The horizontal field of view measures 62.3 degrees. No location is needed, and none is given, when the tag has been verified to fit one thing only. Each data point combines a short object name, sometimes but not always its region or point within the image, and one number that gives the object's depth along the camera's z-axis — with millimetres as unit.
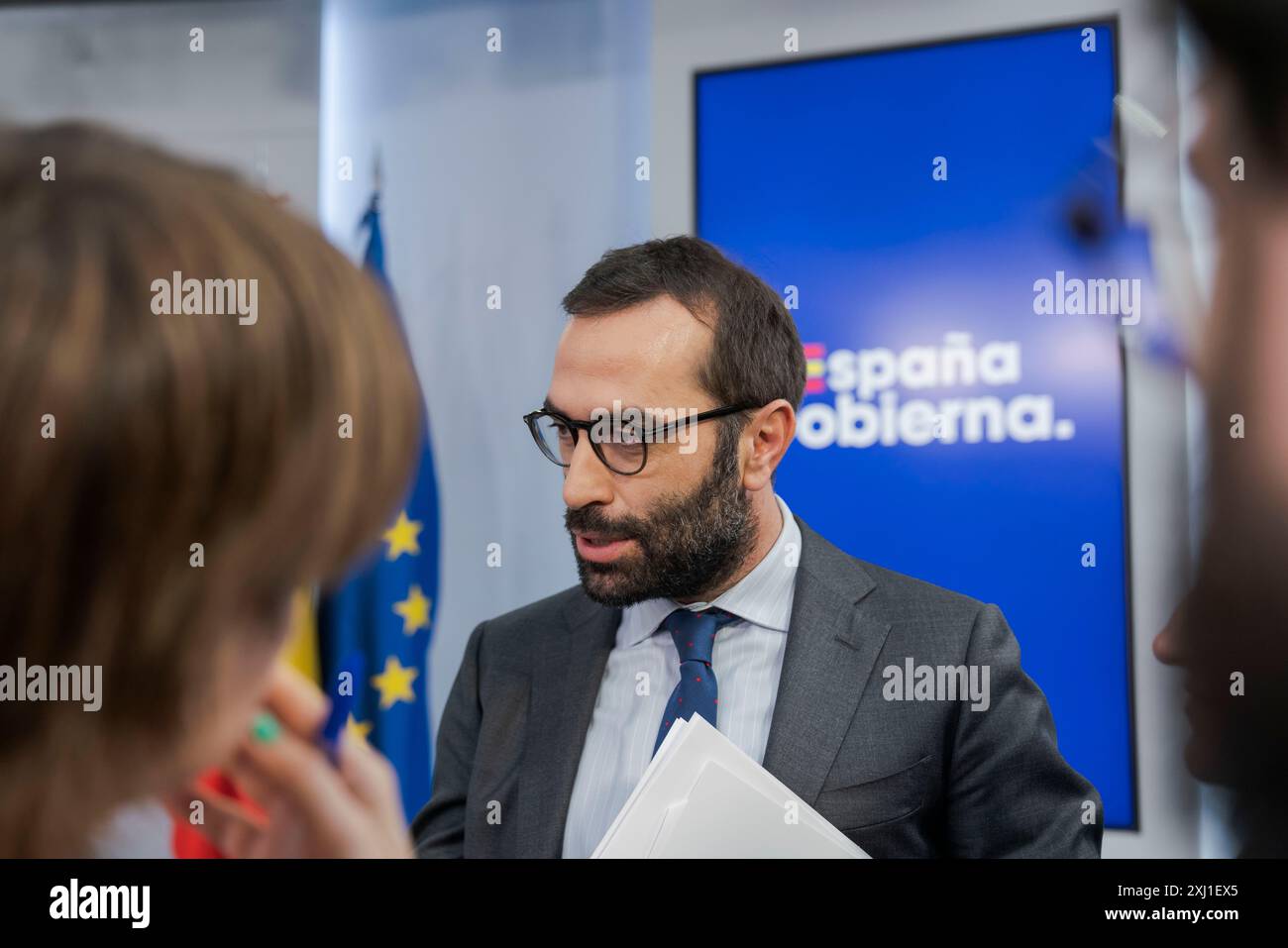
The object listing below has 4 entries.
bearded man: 1755
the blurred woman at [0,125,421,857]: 669
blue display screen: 2176
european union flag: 2588
